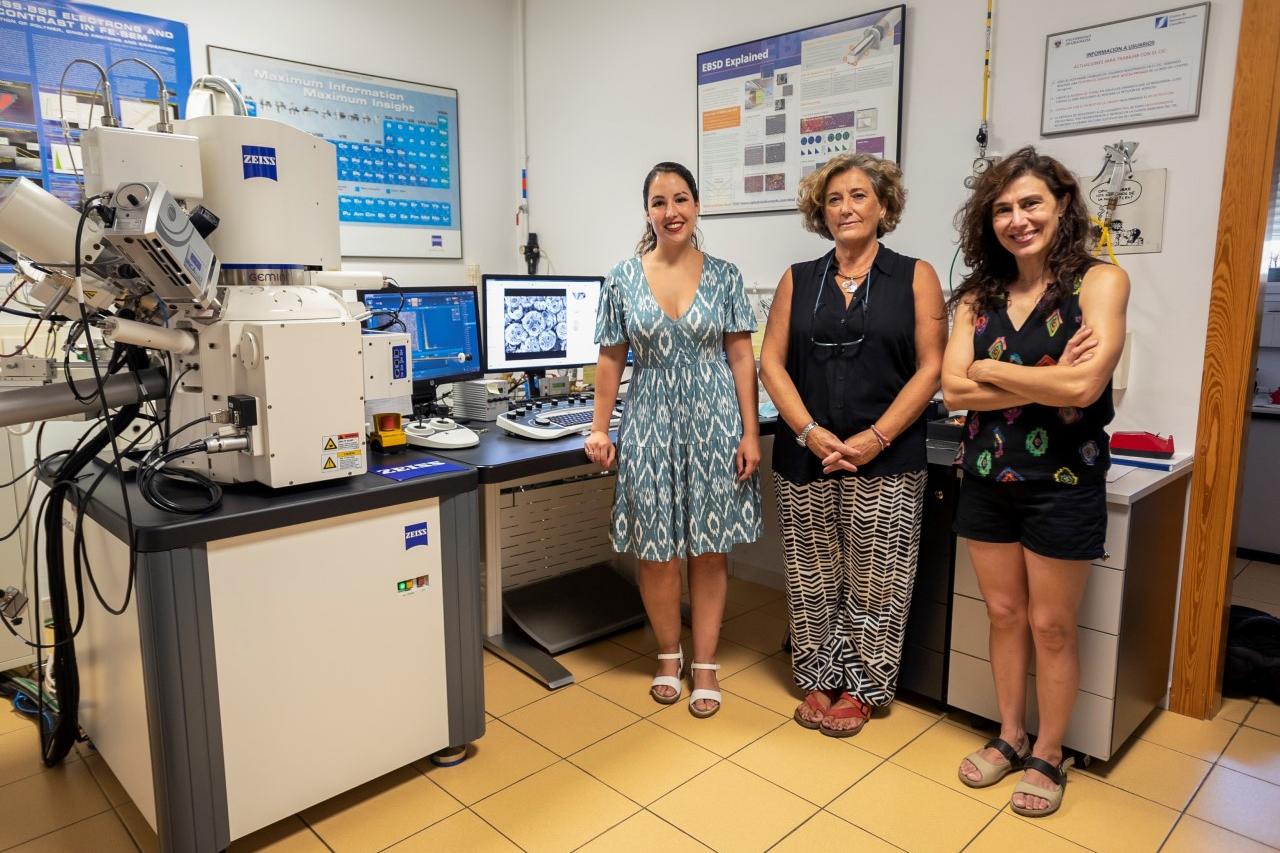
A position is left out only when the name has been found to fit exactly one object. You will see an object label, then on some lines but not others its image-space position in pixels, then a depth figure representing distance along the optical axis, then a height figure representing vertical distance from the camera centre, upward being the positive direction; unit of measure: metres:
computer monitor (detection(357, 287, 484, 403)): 2.51 -0.06
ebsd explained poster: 2.71 +0.69
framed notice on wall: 2.13 +0.62
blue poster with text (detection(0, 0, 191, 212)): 2.66 +0.75
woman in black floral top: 1.76 -0.22
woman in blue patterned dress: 2.22 -0.23
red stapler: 2.22 -0.36
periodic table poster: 3.27 +0.70
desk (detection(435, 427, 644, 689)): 2.70 -0.94
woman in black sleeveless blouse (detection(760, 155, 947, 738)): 2.09 -0.28
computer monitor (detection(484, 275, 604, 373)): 2.73 -0.05
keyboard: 2.36 -0.33
